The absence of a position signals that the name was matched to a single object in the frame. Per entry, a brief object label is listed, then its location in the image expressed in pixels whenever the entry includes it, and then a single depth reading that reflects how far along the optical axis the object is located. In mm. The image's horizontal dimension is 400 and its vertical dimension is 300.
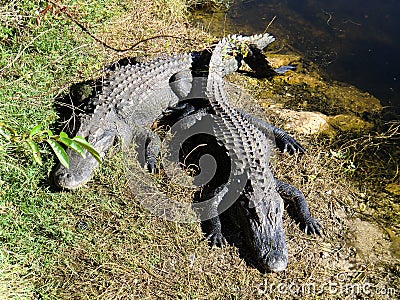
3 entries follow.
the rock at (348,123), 5422
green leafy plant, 1990
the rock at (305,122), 5215
